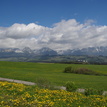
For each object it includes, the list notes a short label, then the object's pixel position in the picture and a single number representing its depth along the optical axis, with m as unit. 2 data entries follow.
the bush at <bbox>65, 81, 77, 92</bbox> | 22.98
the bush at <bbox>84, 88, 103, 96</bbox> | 19.16
